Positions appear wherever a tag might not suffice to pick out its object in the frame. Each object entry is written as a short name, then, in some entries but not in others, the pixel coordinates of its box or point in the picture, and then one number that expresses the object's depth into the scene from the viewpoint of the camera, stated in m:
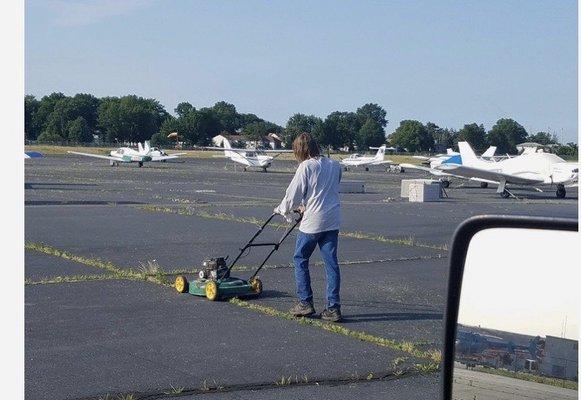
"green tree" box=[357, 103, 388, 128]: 130.00
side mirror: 1.77
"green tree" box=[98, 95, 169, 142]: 153.00
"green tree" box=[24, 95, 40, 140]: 159.00
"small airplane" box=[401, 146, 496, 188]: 42.99
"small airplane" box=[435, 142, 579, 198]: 36.53
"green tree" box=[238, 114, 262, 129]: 165.38
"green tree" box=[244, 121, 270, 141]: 147.50
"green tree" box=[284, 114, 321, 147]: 119.81
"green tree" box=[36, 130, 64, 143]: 148.62
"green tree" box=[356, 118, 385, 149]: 124.12
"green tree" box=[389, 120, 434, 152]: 109.25
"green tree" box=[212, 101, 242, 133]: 161.50
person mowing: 8.89
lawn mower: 9.68
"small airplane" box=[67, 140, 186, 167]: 72.34
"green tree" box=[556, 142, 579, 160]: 62.08
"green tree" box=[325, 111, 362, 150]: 120.81
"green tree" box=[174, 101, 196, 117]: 161.35
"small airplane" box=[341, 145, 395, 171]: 74.88
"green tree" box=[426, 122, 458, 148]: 105.81
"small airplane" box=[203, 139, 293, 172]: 65.88
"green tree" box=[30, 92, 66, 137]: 157.41
